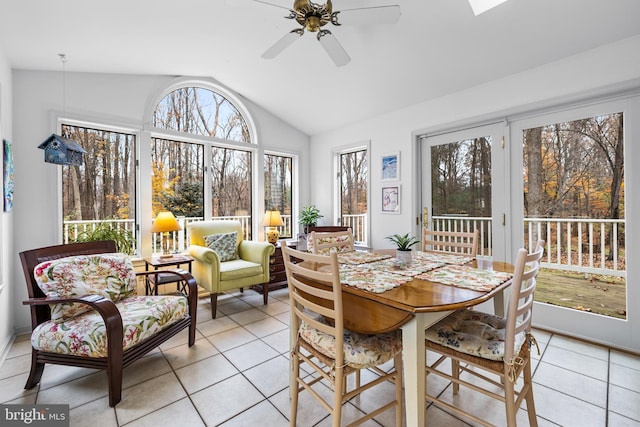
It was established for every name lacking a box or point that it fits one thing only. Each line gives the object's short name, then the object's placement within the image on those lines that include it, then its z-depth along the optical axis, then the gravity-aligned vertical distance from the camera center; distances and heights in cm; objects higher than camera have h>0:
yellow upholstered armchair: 319 -54
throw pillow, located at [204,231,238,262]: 367 -39
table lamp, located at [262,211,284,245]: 430 -13
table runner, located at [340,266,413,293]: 152 -39
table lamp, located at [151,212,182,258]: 327 -10
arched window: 389 +84
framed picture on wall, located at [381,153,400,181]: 388 +63
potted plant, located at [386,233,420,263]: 201 -27
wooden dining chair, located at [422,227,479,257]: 240 -27
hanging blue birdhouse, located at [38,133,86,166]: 257 +60
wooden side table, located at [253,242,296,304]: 408 -85
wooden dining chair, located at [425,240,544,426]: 129 -66
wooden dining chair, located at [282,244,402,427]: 133 -66
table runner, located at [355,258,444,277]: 183 -37
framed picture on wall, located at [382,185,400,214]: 390 +18
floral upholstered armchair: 180 -70
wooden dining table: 125 -49
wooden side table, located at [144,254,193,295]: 320 -55
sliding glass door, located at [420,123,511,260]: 312 +31
